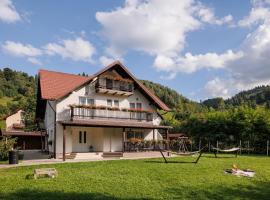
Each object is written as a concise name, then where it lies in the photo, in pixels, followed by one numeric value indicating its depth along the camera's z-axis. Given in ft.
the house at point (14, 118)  134.05
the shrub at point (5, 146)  43.98
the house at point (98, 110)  50.47
